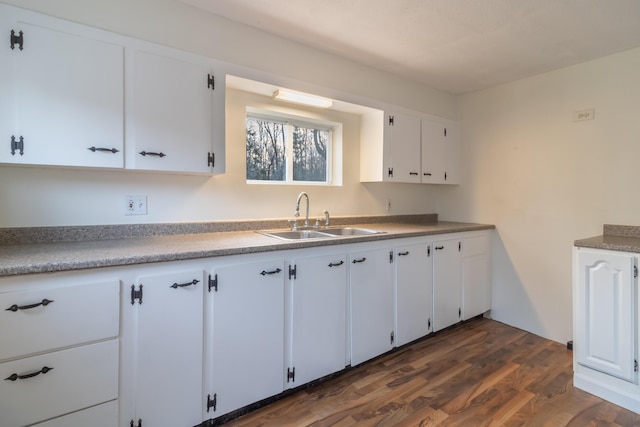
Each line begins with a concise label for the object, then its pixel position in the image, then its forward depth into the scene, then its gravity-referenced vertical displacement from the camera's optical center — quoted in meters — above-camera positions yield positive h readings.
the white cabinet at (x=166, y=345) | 1.39 -0.62
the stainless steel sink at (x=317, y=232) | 2.21 -0.17
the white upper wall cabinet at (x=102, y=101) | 1.40 +0.55
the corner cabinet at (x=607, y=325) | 1.83 -0.69
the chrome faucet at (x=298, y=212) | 2.42 -0.01
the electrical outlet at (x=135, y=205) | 1.85 +0.03
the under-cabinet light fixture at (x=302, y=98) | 2.27 +0.85
